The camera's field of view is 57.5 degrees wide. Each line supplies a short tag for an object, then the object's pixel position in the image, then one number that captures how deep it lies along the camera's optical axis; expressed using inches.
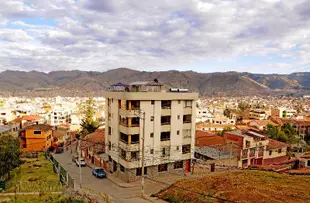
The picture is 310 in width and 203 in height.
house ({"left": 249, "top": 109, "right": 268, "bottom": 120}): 4469.5
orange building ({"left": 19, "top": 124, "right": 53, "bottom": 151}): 2225.6
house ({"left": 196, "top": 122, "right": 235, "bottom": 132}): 3245.6
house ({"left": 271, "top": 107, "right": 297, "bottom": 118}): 5029.5
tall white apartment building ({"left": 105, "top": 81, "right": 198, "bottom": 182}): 1317.7
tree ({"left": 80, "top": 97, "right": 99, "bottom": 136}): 2635.6
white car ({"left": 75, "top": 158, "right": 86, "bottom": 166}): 1704.7
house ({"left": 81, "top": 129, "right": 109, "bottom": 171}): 1601.4
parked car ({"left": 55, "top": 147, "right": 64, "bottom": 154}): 2146.5
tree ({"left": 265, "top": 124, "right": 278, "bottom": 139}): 2501.4
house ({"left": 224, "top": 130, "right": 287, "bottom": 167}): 1718.8
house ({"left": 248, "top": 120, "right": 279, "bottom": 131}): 3199.3
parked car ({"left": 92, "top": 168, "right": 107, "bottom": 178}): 1431.3
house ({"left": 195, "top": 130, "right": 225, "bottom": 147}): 2086.6
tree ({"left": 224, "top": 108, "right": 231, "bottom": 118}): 4790.4
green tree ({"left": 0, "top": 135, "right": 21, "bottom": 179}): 1363.2
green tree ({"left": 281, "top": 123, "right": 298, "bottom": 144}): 2481.9
